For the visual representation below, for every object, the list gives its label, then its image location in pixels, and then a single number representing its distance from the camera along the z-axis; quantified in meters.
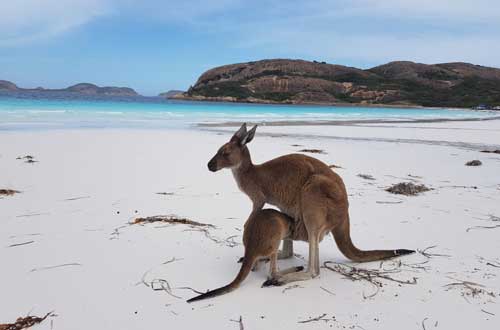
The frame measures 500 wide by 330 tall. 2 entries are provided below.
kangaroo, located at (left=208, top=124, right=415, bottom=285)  2.67
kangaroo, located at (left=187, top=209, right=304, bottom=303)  2.53
